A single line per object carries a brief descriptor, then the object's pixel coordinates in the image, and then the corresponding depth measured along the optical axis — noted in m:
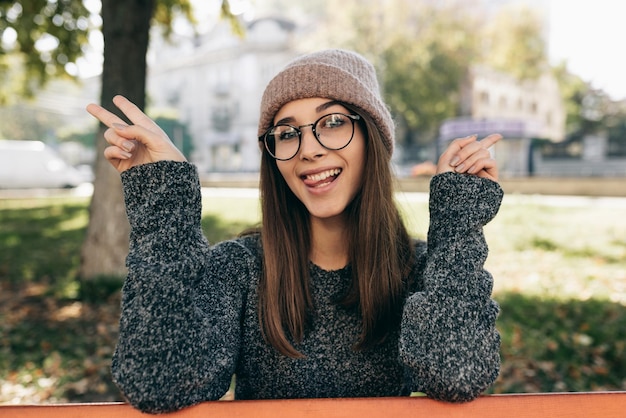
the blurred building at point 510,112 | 24.17
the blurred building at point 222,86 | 39.69
